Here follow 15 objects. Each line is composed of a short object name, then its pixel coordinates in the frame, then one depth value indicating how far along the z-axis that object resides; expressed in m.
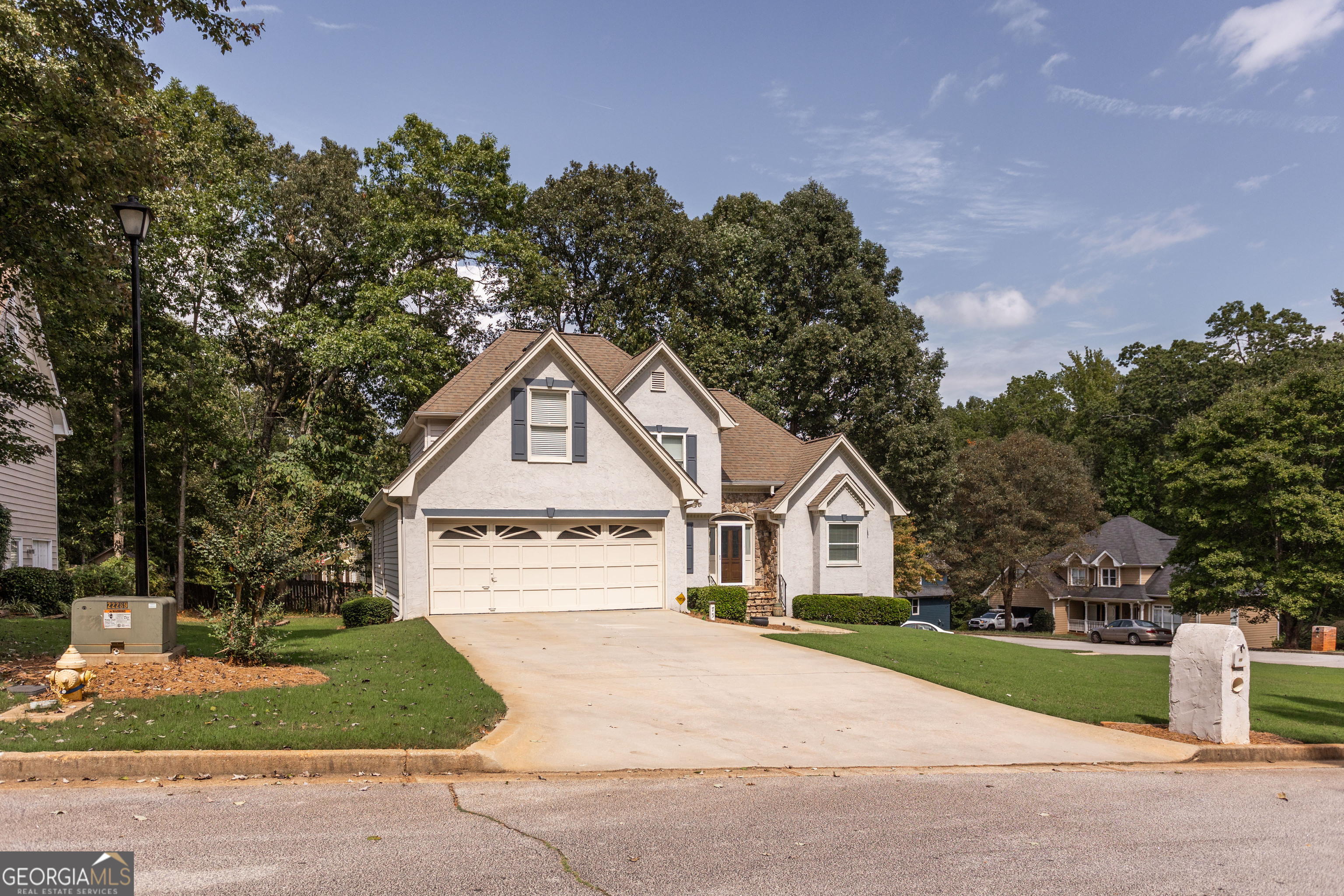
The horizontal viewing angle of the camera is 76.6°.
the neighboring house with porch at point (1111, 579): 52.62
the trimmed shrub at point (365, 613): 21.33
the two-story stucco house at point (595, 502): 21.12
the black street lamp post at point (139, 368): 11.45
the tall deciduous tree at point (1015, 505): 49.16
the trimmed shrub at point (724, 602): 22.70
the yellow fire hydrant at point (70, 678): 8.38
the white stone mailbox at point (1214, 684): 9.62
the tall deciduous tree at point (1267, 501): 33.06
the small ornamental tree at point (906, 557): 38.62
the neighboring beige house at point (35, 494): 22.31
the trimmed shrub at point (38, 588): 19.91
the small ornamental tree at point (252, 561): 10.88
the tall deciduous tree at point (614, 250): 40.34
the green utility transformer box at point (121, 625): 10.38
